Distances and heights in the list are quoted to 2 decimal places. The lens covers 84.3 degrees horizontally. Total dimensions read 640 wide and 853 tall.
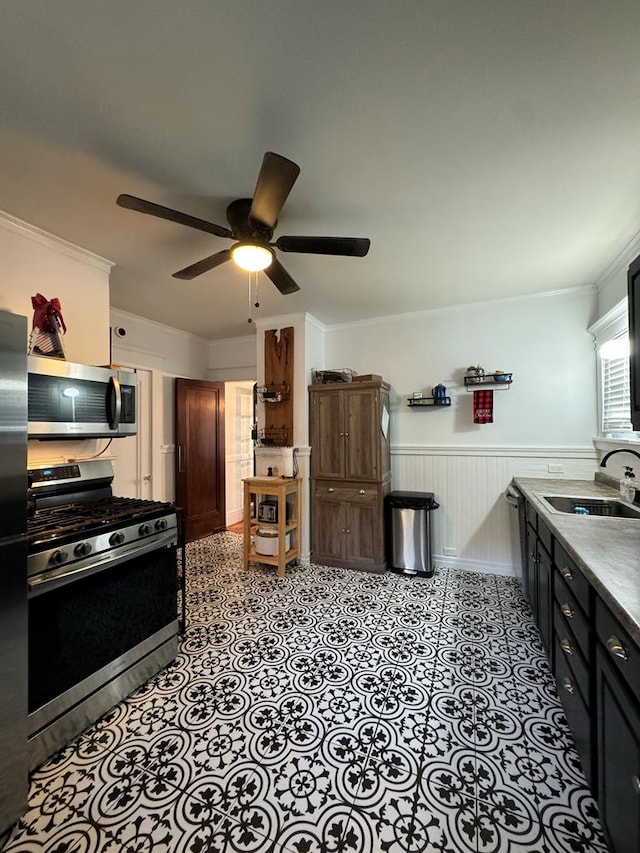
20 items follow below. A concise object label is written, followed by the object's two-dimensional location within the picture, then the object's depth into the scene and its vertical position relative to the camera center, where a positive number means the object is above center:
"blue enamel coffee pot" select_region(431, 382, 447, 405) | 3.68 +0.36
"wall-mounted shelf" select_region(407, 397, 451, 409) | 3.68 +0.28
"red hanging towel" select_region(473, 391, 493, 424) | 3.48 +0.21
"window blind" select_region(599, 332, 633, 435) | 2.66 +0.34
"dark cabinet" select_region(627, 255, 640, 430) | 1.71 +0.47
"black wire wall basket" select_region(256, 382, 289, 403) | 3.92 +0.42
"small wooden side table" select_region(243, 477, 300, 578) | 3.49 -0.88
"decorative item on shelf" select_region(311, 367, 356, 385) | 3.84 +0.59
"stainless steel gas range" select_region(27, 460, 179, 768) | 1.50 -0.82
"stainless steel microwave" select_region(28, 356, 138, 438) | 1.85 +0.18
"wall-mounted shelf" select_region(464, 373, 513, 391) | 3.40 +0.46
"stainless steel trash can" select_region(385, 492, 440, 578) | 3.44 -1.02
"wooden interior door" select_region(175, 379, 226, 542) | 4.45 -0.35
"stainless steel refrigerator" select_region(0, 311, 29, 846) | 1.26 -0.51
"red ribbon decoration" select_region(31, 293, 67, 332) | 2.06 +0.69
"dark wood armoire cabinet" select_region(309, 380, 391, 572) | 3.57 -0.45
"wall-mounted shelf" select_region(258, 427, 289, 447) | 3.95 -0.07
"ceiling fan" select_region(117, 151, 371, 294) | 1.41 +0.99
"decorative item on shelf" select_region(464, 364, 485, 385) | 3.52 +0.54
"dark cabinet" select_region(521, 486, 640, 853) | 0.93 -0.88
